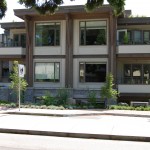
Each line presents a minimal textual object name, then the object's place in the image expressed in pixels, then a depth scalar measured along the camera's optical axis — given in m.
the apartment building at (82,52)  30.69
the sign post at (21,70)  22.76
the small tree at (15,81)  25.91
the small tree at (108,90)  26.20
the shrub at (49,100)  27.19
